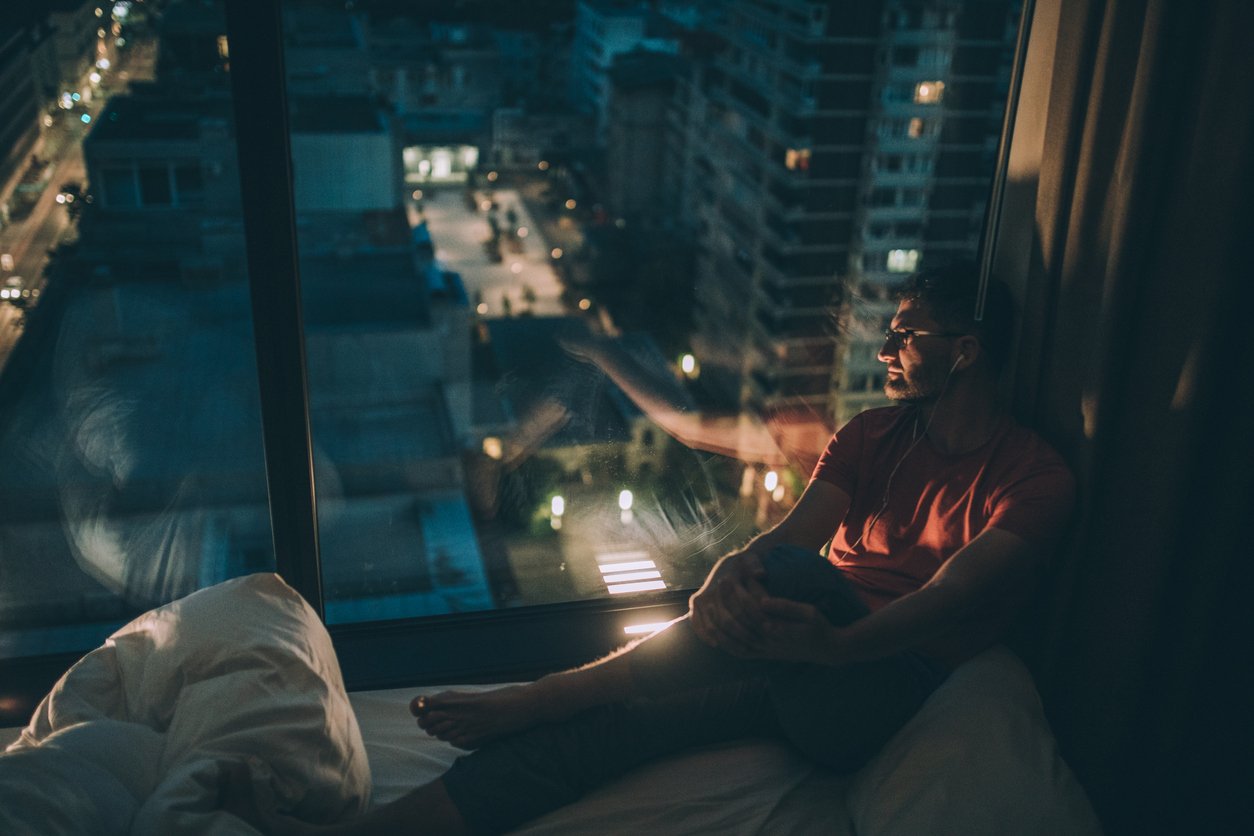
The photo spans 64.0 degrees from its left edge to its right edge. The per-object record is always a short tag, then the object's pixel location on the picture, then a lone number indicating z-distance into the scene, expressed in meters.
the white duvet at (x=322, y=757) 1.28
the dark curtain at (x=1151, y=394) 1.56
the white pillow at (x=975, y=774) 1.37
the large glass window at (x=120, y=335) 2.09
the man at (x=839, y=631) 1.51
